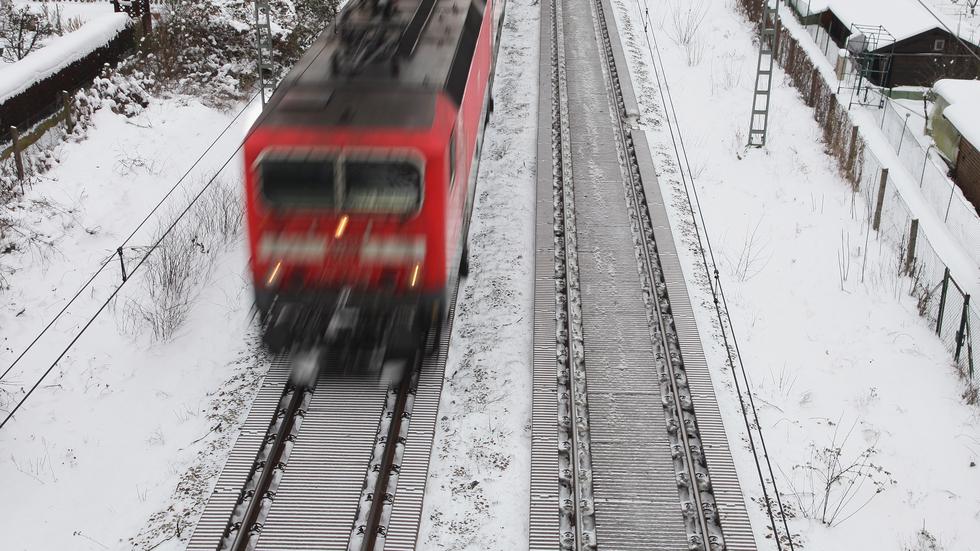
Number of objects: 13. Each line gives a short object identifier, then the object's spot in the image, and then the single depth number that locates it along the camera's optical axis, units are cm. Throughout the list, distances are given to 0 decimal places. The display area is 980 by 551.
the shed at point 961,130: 1870
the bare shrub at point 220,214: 1430
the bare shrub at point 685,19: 2583
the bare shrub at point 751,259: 1391
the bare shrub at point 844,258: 1390
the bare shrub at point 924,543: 881
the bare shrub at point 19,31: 1995
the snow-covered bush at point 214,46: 2016
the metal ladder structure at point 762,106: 1791
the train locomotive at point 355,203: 966
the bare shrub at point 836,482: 925
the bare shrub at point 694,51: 2386
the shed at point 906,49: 2483
